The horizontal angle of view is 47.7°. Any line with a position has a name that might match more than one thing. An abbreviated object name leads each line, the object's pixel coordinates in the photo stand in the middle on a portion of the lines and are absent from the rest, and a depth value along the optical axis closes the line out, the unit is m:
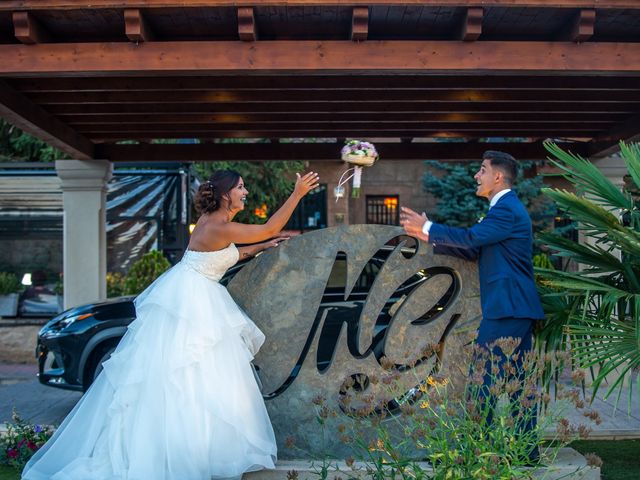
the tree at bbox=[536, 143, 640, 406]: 4.26
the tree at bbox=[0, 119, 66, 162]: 16.53
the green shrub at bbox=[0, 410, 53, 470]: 5.49
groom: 4.64
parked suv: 7.24
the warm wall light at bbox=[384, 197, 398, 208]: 20.50
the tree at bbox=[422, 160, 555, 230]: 16.17
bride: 4.34
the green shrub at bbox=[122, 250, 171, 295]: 11.75
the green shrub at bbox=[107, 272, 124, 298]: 12.62
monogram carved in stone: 5.09
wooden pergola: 6.06
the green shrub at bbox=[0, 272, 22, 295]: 12.01
